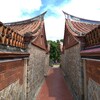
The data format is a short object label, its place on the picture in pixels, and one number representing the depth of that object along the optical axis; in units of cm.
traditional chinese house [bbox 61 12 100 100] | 259
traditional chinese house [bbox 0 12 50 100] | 220
